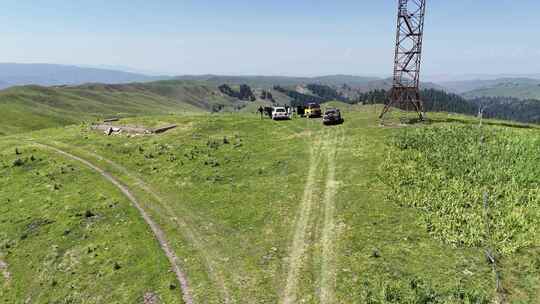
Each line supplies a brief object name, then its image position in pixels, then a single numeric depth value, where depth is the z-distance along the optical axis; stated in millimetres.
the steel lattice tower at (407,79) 45000
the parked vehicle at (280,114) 61906
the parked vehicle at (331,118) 53594
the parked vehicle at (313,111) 63312
